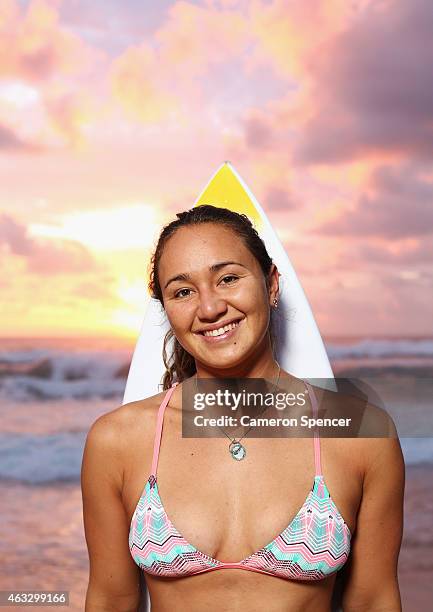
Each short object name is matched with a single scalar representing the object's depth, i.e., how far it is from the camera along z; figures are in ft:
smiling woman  4.85
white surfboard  6.64
